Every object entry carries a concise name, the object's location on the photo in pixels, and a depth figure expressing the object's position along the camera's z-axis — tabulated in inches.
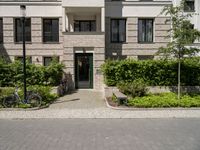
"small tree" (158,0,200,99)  314.1
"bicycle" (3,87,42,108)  294.0
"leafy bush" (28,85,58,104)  327.9
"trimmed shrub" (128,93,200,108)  292.9
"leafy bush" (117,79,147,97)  340.1
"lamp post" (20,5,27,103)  300.9
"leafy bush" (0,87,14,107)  304.7
